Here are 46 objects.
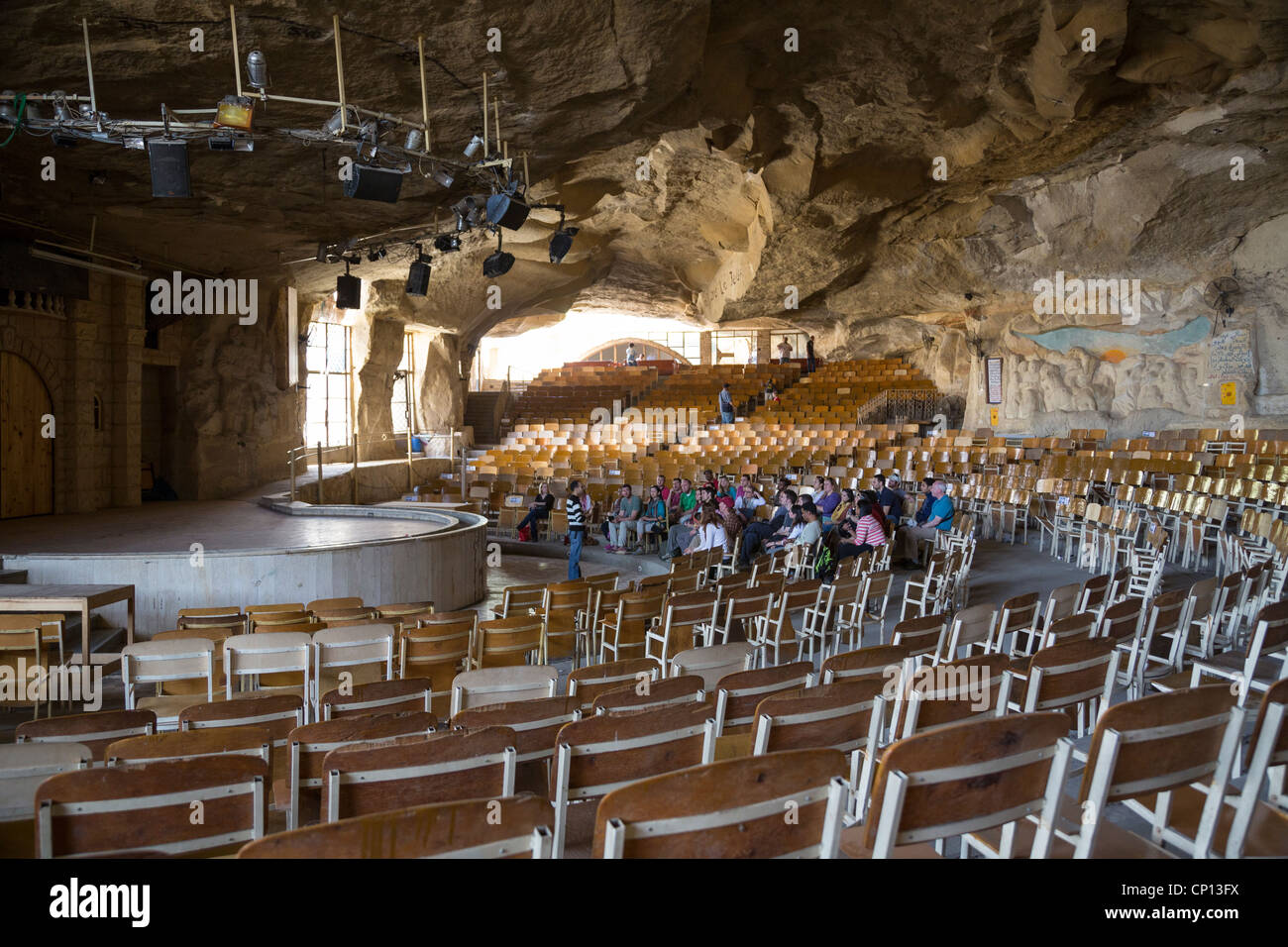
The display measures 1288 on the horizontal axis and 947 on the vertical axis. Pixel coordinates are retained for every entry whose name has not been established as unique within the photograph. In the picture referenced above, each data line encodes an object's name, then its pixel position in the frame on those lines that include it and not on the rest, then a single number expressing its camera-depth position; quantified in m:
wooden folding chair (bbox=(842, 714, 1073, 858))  1.98
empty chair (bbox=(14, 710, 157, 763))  3.11
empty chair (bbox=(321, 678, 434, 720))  3.50
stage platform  7.54
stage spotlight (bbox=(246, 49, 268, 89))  6.56
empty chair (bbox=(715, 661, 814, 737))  3.11
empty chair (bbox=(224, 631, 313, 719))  4.27
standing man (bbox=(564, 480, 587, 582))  10.36
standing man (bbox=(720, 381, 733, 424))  22.22
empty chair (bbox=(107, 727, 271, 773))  2.62
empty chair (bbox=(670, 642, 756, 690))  3.79
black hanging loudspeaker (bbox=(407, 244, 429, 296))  12.04
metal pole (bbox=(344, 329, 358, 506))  19.06
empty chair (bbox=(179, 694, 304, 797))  3.18
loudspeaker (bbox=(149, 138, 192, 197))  7.41
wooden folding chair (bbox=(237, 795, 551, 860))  1.60
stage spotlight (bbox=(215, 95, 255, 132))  6.88
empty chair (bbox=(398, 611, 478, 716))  4.97
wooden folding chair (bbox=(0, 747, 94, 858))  2.50
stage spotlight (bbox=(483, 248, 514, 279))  11.20
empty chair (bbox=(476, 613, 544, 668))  5.18
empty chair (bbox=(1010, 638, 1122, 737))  3.11
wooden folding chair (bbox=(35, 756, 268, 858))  2.04
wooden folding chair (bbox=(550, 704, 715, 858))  2.46
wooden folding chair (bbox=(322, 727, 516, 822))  2.21
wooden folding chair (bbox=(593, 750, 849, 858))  1.74
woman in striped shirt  9.01
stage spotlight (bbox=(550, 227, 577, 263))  11.29
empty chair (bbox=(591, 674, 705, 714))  3.07
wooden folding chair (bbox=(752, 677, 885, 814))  2.72
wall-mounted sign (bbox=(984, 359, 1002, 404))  19.66
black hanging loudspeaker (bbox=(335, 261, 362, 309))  12.80
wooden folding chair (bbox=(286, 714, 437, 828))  2.68
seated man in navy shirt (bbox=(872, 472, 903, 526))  10.29
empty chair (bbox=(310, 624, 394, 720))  4.37
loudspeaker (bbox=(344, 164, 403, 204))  7.89
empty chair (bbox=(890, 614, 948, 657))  4.04
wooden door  11.64
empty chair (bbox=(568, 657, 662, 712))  3.62
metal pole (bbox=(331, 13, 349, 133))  6.57
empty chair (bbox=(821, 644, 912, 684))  3.44
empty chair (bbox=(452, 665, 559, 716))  3.33
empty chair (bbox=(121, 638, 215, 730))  4.27
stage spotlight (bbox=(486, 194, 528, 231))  9.06
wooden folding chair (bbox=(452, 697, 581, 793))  2.85
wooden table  6.14
